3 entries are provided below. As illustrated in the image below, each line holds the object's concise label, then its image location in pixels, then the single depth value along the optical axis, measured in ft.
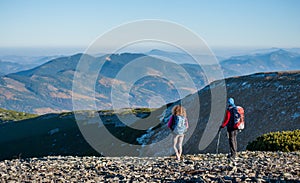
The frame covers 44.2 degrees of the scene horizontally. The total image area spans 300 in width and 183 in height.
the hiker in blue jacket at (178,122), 71.20
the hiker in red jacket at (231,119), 72.02
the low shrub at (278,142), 93.45
